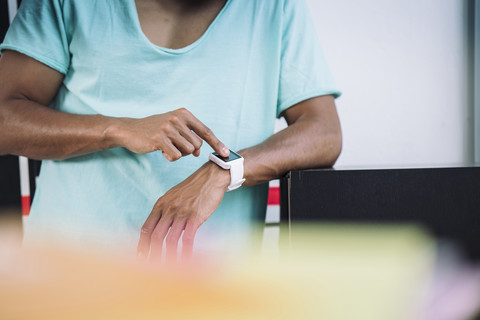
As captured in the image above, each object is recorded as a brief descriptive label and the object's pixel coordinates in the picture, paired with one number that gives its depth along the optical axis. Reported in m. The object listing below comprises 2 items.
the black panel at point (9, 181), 1.39
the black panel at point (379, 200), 0.61
